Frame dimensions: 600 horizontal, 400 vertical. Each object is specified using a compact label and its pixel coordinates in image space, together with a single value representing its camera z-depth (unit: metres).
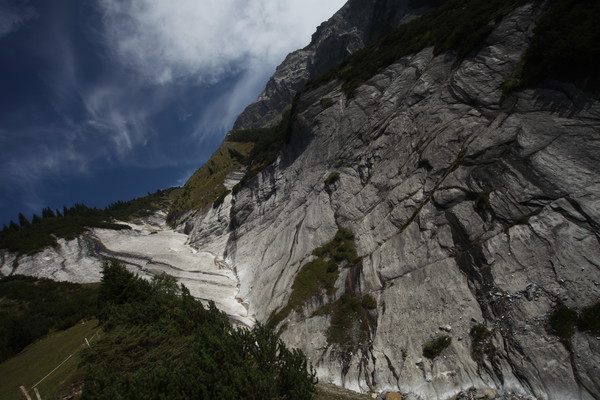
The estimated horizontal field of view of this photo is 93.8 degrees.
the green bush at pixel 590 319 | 13.19
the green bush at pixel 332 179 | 41.34
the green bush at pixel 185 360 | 11.91
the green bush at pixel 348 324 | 22.67
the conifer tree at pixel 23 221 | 104.24
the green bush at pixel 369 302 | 23.50
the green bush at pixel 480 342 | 16.05
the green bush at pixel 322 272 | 29.69
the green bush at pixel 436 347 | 17.58
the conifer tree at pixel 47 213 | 122.68
